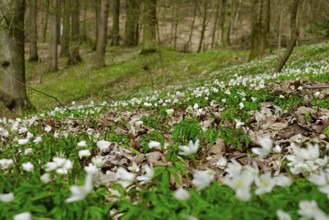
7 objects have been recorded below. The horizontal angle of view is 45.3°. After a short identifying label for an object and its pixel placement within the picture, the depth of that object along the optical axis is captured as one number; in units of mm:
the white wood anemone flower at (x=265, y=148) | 1947
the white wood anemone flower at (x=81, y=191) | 1530
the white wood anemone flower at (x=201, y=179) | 1584
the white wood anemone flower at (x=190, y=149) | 2003
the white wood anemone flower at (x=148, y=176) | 1768
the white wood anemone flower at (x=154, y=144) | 2399
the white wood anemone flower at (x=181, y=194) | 1470
